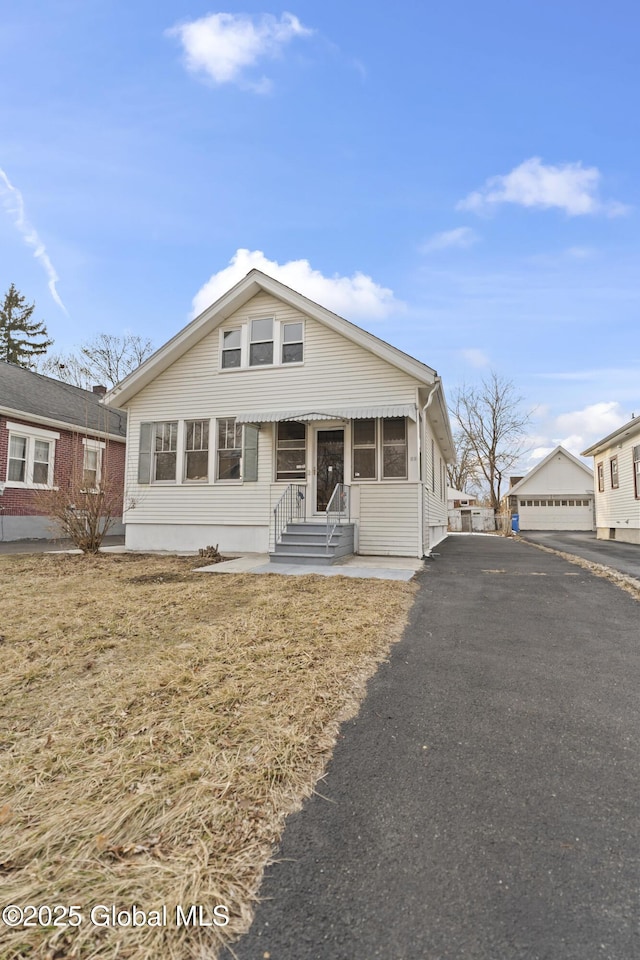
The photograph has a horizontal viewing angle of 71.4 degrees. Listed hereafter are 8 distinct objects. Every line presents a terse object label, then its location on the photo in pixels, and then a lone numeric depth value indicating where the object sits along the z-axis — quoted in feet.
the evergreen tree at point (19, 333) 108.88
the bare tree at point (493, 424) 119.14
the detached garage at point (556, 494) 92.94
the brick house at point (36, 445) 45.62
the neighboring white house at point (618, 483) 54.13
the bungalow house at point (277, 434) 32.58
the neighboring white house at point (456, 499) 99.51
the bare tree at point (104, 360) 90.43
